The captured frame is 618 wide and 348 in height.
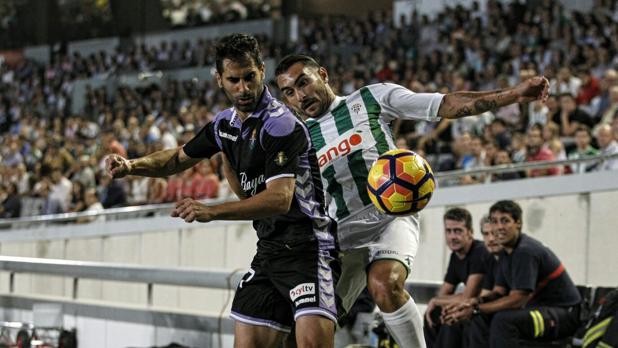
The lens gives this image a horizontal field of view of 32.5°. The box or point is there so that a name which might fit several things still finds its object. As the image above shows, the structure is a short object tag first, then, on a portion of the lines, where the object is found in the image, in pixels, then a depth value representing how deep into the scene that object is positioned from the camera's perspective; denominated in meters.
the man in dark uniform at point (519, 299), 7.93
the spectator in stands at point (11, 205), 20.59
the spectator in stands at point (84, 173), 19.28
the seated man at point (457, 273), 8.37
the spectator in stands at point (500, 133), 13.37
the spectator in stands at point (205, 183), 15.95
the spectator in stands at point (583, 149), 11.64
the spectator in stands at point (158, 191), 17.48
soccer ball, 6.33
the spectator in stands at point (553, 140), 12.33
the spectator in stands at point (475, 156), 13.29
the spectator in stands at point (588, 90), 14.21
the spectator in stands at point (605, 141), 11.55
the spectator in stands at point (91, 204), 17.89
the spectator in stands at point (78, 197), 18.47
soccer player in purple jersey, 5.72
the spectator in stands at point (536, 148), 12.32
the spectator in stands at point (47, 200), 19.55
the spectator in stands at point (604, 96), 13.38
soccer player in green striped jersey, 6.67
